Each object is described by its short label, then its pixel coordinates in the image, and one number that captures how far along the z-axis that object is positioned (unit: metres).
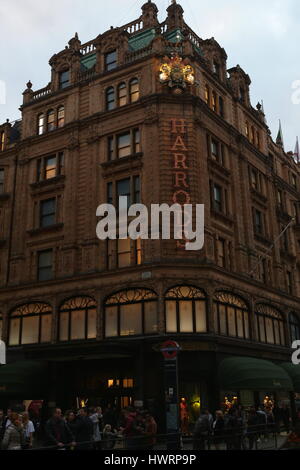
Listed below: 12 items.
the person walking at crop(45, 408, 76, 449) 15.48
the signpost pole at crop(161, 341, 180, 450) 19.55
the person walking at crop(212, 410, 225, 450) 18.16
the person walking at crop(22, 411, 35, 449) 16.07
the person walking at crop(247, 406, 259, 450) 19.73
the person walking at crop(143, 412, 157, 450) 19.08
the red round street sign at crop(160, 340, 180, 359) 19.72
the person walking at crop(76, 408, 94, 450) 16.25
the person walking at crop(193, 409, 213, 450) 19.84
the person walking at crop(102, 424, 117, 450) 14.07
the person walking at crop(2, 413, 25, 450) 13.54
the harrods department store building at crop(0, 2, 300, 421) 30.53
